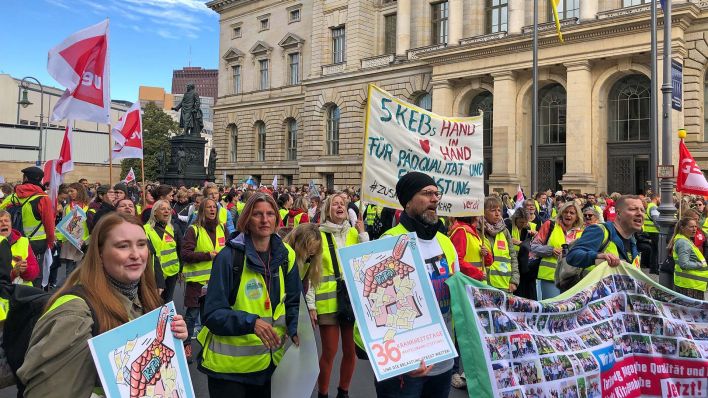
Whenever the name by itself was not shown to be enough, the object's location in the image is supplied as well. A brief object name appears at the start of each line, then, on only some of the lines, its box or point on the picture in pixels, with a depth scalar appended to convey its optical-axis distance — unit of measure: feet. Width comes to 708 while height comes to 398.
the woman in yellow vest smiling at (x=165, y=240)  21.93
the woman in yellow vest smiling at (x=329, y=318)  17.10
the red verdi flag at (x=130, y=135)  35.08
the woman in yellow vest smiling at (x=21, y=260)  18.19
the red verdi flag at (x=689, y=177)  30.55
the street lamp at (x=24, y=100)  88.99
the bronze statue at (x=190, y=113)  94.12
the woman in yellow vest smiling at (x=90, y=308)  6.65
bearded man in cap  11.12
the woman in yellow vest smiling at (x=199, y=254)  21.27
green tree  175.90
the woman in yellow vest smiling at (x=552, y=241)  23.94
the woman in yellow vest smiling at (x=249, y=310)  10.64
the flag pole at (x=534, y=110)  60.70
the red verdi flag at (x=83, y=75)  23.90
